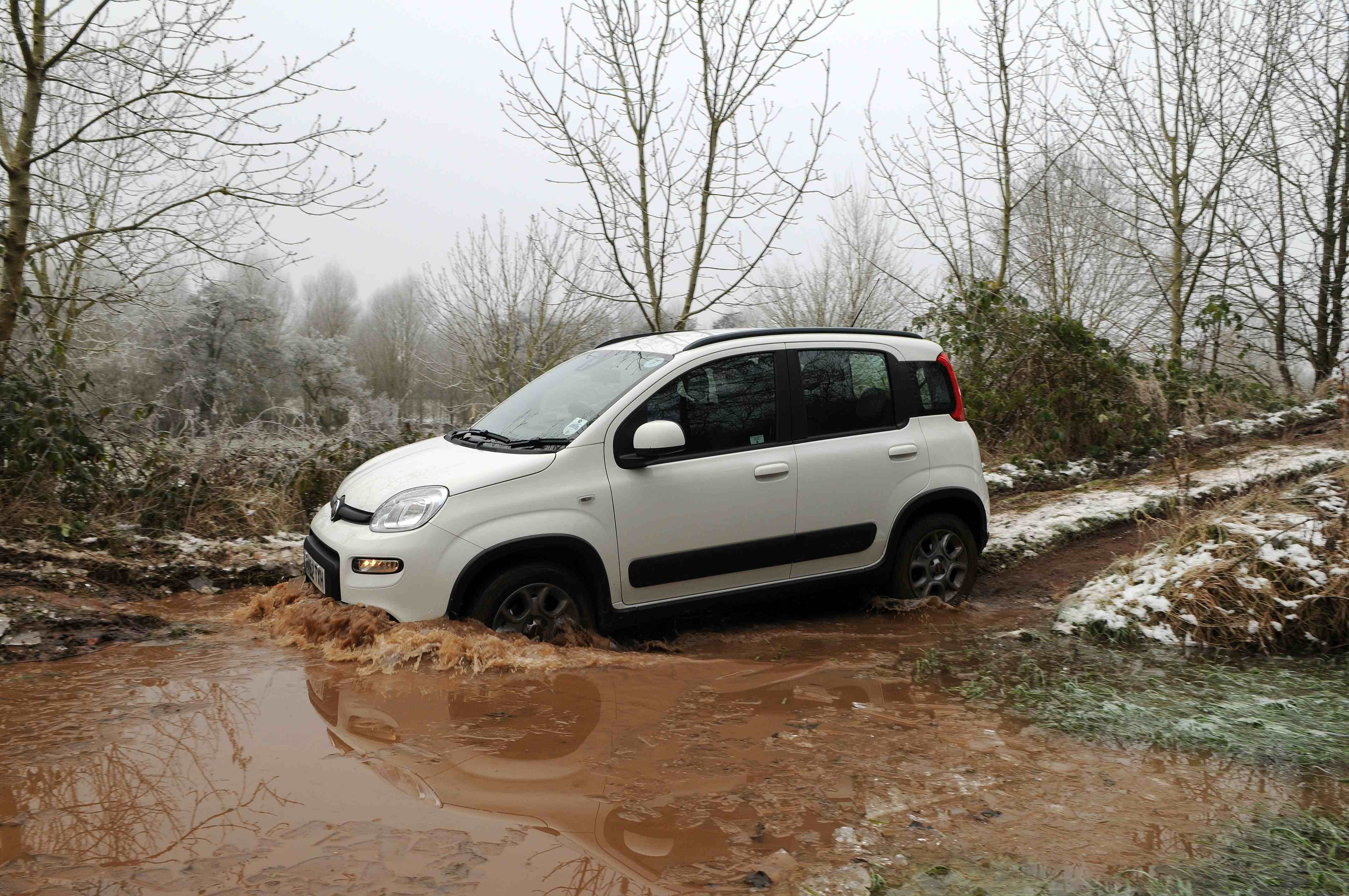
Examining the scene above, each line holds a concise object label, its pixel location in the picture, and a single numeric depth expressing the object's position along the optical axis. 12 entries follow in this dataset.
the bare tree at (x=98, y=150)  7.57
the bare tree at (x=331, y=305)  53.88
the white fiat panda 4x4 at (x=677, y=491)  4.98
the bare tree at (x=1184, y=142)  15.04
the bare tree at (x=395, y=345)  46.81
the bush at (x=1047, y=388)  11.84
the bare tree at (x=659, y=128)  10.66
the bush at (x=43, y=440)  7.27
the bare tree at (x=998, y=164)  14.79
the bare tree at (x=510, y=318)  21.89
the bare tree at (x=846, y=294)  32.16
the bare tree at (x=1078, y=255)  15.91
